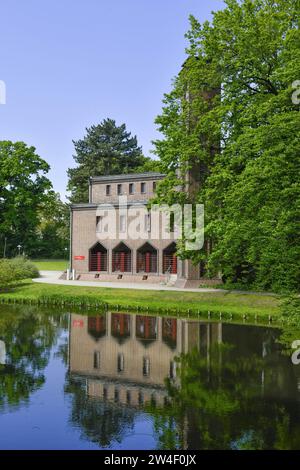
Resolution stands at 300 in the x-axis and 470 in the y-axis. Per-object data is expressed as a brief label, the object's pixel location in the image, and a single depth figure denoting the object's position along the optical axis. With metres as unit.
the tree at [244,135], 22.86
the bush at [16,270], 41.03
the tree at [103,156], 86.94
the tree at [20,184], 56.91
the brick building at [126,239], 50.16
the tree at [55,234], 83.81
